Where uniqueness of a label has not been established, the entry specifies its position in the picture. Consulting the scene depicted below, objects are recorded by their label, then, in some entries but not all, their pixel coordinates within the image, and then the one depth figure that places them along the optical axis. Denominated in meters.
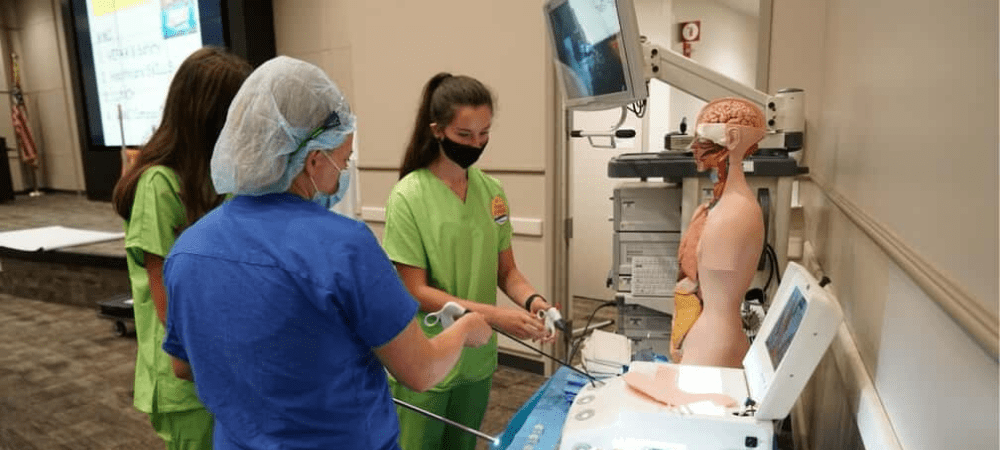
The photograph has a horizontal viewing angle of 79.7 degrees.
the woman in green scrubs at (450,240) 1.45
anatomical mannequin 1.23
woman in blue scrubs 0.82
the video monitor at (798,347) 0.82
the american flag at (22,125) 7.50
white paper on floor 4.45
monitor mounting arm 1.75
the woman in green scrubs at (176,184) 1.18
